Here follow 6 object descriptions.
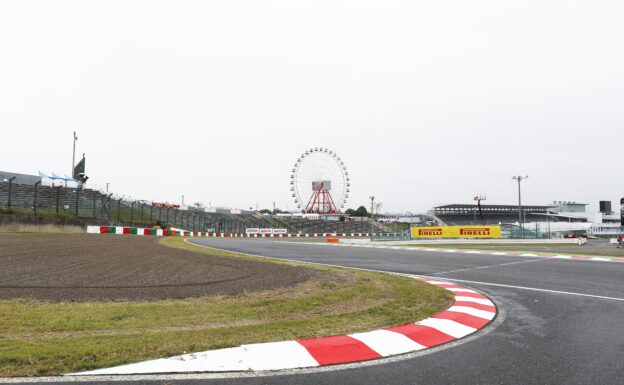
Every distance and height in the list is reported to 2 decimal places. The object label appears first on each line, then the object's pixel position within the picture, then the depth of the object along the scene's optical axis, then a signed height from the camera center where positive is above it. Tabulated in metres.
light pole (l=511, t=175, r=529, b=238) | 53.50 +5.80
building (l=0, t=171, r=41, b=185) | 56.13 +6.13
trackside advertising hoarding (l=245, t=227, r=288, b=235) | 61.81 -1.60
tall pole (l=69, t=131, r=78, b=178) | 46.94 +7.76
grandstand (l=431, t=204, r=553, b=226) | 108.00 +1.99
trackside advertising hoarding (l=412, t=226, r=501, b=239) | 38.47 -1.04
